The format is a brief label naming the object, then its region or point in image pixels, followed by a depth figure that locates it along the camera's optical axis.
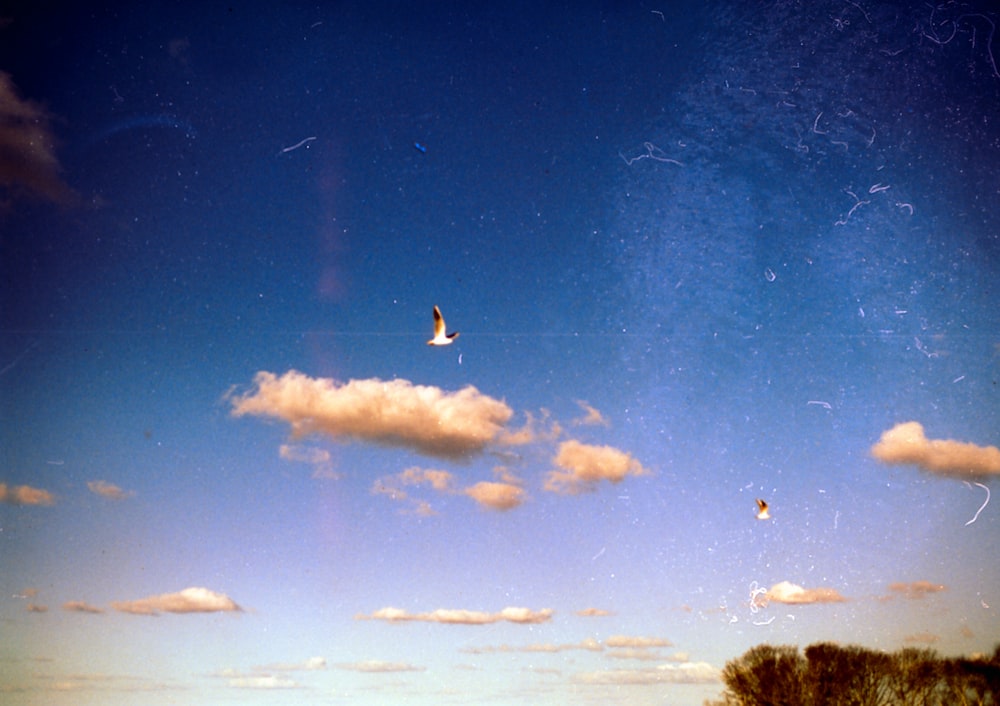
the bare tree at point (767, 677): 40.65
